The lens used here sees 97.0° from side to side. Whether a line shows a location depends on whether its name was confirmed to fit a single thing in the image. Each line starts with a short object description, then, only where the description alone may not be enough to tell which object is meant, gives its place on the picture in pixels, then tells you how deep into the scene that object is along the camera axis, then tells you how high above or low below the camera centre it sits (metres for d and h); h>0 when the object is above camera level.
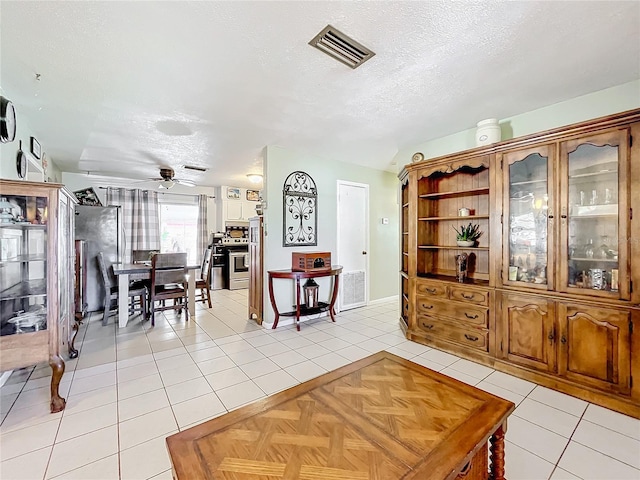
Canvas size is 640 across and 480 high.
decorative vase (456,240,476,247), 3.23 -0.04
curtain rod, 6.48 +1.11
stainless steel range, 6.95 -0.41
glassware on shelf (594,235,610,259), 2.29 -0.09
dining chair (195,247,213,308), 5.14 -0.66
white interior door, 4.90 -0.06
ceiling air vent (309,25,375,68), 1.79 +1.30
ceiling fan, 4.87 +1.09
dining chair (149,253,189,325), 4.13 -0.54
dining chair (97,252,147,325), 4.15 -0.78
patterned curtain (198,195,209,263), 7.07 +0.31
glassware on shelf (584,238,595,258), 2.35 -0.08
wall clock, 2.29 +1.00
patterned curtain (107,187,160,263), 6.12 +0.52
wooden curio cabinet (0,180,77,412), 2.05 -0.30
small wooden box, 4.03 -0.32
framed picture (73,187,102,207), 5.41 +0.83
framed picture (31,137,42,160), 3.30 +1.11
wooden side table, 3.90 -0.81
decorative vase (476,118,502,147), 2.94 +1.13
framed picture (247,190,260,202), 7.56 +1.19
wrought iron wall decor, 4.21 +0.45
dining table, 4.02 -0.62
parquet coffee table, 0.96 -0.78
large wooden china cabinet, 2.11 -0.24
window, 6.87 +0.27
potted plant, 3.25 +0.04
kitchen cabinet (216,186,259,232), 7.13 +0.83
